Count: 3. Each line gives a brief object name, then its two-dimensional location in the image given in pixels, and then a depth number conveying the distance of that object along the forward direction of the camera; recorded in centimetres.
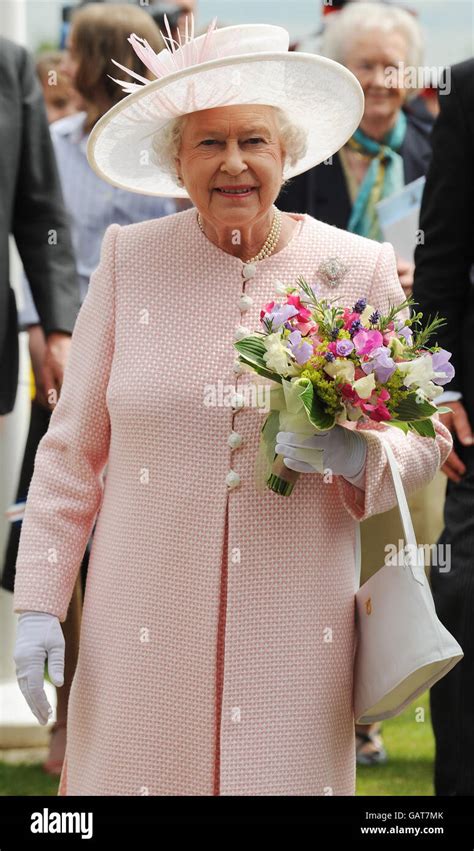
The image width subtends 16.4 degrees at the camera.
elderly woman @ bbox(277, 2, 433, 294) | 608
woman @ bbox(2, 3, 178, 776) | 567
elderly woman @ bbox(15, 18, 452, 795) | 342
